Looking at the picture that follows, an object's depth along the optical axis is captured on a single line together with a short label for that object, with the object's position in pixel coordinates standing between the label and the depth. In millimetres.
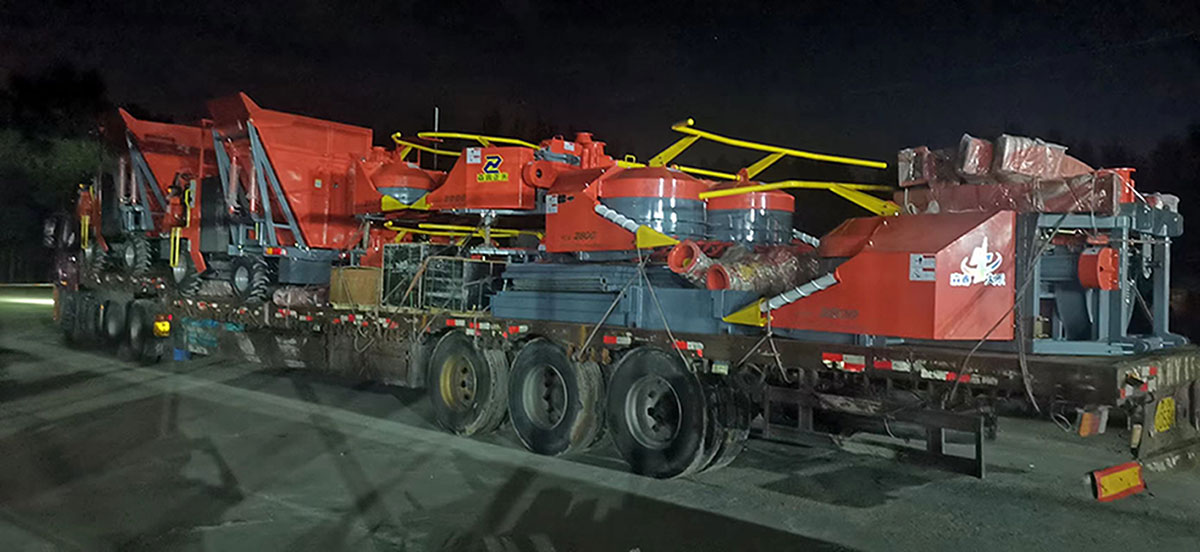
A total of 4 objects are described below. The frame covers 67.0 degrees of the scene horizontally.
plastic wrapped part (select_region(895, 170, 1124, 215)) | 6238
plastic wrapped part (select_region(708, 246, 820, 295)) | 7512
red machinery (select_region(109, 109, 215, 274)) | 15074
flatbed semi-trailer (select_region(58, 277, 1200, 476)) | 5930
